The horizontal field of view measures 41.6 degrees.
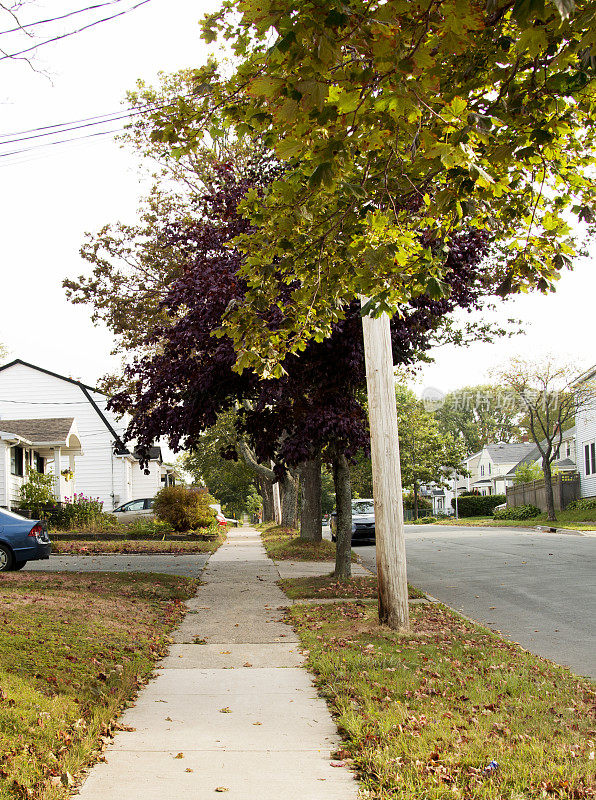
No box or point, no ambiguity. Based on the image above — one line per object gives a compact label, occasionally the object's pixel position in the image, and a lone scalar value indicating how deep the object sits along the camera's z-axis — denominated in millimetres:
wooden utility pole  9078
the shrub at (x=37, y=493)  25641
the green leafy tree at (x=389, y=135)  3562
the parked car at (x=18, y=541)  15367
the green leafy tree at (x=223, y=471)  38994
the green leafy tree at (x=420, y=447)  50375
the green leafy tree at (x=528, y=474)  49156
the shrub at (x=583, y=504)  36281
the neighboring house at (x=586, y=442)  38875
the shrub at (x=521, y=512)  40969
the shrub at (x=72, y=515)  25875
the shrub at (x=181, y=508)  26500
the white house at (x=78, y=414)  36438
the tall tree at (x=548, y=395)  38550
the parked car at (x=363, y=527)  26328
